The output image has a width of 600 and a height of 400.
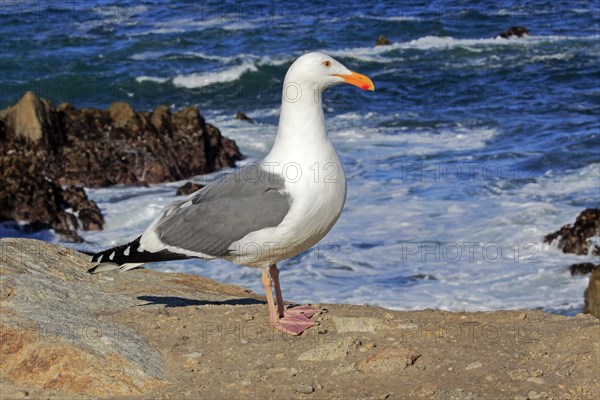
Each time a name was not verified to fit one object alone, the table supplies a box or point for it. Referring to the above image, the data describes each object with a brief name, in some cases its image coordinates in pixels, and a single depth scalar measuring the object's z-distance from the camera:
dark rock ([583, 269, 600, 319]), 9.70
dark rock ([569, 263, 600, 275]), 12.46
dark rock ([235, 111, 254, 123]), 23.11
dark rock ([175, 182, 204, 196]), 15.88
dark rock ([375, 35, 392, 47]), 35.25
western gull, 5.99
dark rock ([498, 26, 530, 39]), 35.69
